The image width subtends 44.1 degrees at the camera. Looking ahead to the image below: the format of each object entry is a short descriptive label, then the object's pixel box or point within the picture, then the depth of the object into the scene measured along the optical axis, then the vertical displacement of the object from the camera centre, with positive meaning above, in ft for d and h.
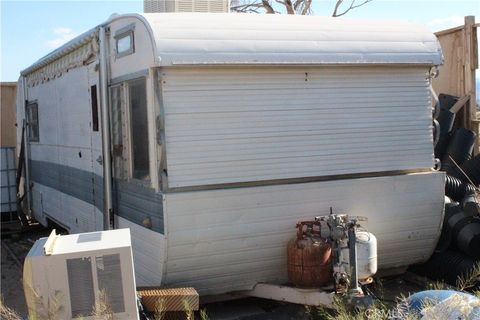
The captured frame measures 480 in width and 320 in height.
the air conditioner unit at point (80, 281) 13.12 -3.40
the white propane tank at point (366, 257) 17.12 -3.92
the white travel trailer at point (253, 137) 16.85 -0.37
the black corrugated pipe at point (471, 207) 20.33 -3.03
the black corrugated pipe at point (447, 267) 19.54 -4.97
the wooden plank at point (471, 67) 29.25 +2.62
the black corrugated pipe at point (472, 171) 25.16 -2.22
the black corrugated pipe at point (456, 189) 23.50 -2.78
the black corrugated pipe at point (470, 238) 19.89 -4.03
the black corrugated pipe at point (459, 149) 26.53 -1.35
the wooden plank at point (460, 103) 29.50 +0.81
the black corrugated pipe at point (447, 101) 29.81 +0.96
